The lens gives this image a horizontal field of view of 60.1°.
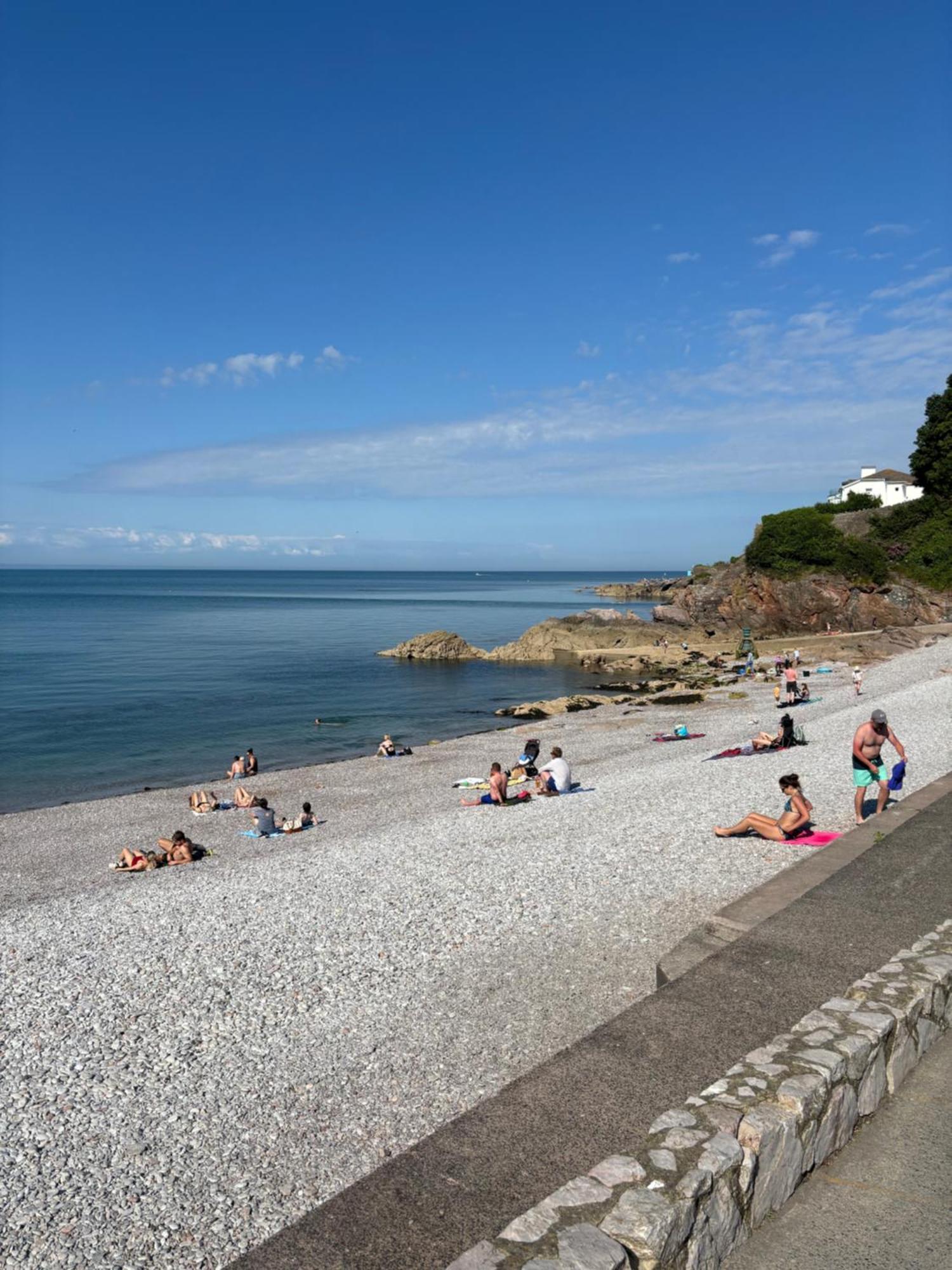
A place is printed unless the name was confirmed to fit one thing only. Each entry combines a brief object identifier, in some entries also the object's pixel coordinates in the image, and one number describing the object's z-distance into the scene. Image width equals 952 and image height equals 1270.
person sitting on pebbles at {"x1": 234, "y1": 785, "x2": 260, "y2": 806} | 20.73
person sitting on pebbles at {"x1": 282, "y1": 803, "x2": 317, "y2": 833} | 17.70
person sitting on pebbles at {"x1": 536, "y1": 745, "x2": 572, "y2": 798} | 17.69
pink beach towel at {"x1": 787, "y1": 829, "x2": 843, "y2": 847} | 12.08
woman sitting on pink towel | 12.20
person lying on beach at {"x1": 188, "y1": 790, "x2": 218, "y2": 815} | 20.64
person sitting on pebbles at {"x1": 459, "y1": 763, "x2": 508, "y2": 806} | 16.94
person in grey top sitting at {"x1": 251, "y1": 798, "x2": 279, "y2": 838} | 17.55
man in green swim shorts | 12.09
